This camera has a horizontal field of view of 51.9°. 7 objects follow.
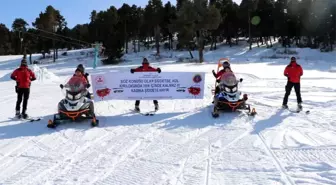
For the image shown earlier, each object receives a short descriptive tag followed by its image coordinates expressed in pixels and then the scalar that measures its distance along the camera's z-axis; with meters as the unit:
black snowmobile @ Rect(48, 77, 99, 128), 9.70
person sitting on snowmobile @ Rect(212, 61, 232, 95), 11.46
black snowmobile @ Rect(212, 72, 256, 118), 10.65
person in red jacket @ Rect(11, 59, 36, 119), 10.80
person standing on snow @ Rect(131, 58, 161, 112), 11.84
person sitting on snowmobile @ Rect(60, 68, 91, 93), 10.29
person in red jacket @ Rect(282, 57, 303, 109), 11.73
